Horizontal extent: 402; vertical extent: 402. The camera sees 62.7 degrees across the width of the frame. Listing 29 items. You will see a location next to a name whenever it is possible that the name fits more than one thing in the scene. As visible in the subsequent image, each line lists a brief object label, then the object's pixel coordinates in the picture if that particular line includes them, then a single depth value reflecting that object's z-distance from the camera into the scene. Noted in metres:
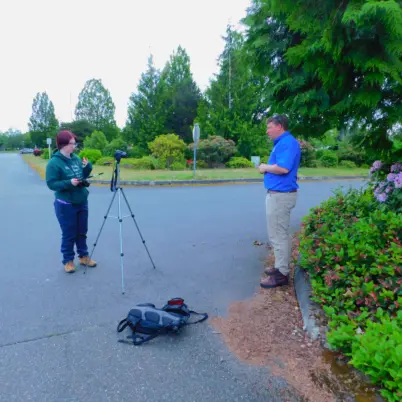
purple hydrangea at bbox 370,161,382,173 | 4.62
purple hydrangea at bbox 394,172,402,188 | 3.76
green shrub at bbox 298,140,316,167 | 21.34
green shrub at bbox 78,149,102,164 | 23.14
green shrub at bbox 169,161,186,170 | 19.34
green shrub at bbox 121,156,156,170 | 19.19
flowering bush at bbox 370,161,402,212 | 3.89
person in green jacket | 4.13
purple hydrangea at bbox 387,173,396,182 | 3.99
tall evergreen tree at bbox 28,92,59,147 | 66.94
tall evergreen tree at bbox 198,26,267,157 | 21.95
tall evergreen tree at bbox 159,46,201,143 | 26.94
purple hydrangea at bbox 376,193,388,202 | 4.06
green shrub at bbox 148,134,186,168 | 19.59
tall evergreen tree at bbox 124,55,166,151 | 26.33
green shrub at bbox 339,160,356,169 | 22.19
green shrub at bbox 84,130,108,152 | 29.95
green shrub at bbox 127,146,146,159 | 25.50
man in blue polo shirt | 3.52
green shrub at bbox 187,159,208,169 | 20.22
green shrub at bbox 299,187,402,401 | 2.03
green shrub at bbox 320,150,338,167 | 22.48
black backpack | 2.85
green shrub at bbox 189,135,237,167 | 19.98
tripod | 4.12
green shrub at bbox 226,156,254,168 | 20.27
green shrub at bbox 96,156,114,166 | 21.61
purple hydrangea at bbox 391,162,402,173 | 4.18
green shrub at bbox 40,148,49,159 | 34.24
